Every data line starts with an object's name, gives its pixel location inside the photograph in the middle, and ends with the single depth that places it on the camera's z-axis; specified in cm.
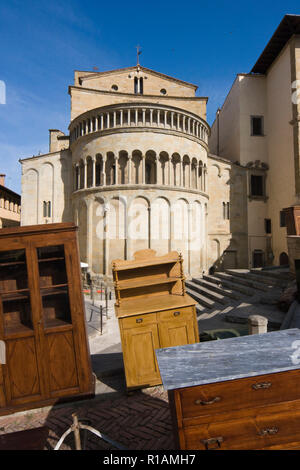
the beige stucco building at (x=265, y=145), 2162
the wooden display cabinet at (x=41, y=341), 444
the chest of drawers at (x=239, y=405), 254
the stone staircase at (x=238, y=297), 872
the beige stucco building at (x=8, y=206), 3079
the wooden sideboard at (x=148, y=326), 475
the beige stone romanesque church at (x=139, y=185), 1894
